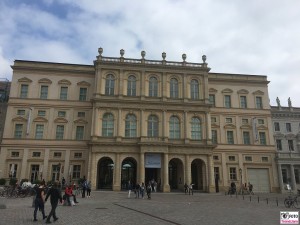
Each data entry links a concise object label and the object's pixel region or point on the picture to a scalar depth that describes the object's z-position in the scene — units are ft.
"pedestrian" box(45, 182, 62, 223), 44.91
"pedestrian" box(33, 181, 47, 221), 45.92
